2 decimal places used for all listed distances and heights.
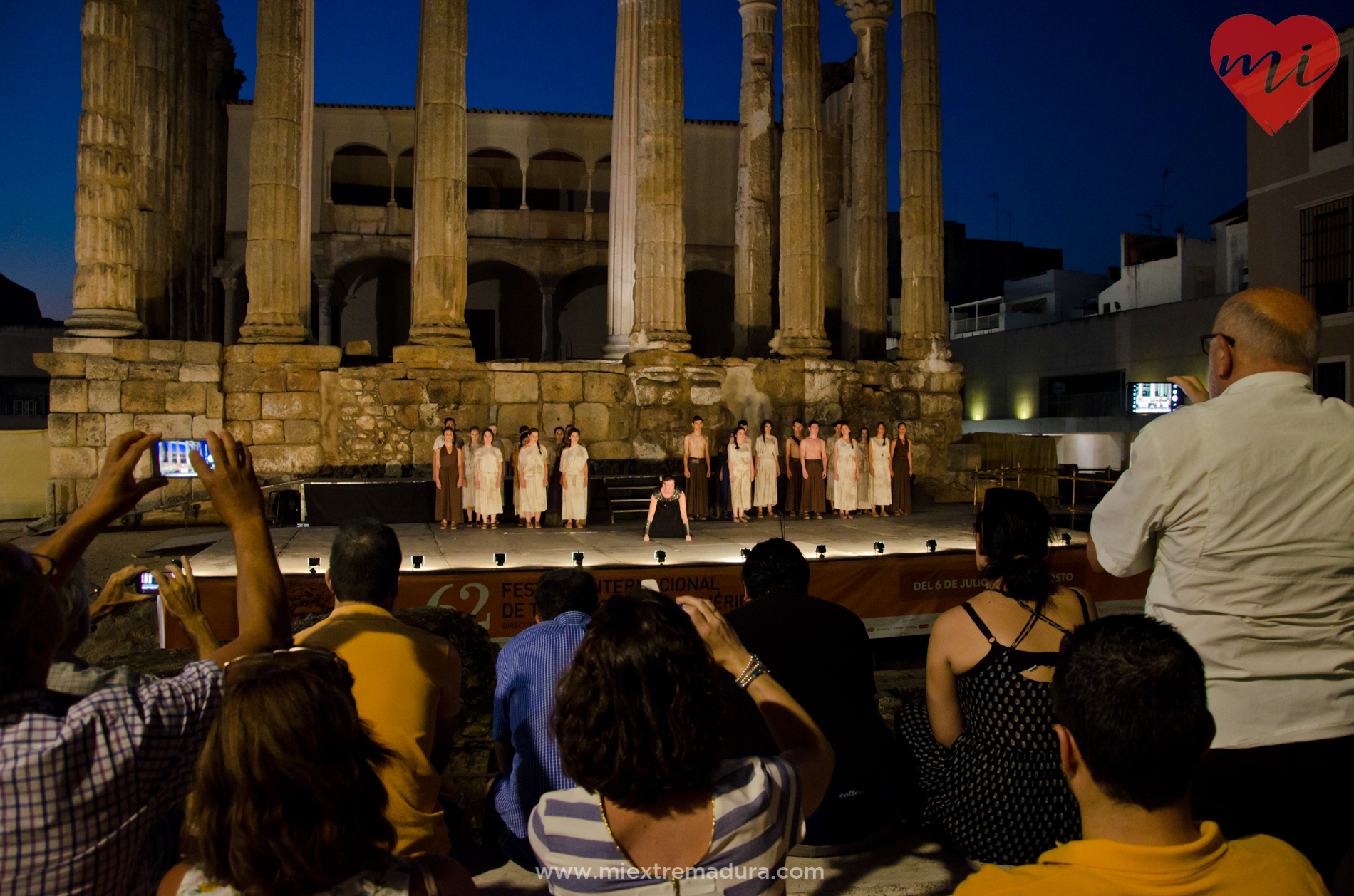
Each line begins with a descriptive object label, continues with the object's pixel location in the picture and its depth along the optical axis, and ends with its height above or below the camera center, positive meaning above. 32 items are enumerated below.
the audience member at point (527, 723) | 3.46 -1.00
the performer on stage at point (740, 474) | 15.23 -0.28
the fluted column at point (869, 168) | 21.50 +6.70
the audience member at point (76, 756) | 1.84 -0.60
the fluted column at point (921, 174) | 19.92 +6.03
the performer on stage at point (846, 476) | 16.02 -0.34
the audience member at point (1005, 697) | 3.08 -0.80
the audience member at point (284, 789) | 1.78 -0.64
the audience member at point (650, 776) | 2.02 -0.71
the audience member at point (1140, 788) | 1.67 -0.61
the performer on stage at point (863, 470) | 16.41 -0.24
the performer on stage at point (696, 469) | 15.03 -0.18
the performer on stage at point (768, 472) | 15.42 -0.24
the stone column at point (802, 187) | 19.12 +5.53
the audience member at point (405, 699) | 2.99 -0.79
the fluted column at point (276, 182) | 16.12 +4.78
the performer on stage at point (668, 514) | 12.59 -0.77
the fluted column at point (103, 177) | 15.23 +4.60
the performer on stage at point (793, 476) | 15.84 -0.32
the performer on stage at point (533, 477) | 14.19 -0.30
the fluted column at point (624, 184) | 18.59 +5.55
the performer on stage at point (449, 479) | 14.02 -0.31
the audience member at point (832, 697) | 3.60 -0.94
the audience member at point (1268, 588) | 2.44 -0.35
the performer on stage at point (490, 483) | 14.15 -0.38
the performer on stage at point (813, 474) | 15.73 -0.28
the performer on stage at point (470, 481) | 14.29 -0.35
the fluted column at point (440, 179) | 16.73 +4.99
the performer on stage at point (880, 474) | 16.20 -0.31
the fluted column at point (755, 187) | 20.41 +6.28
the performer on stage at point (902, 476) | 16.62 -0.34
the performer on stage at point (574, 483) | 14.18 -0.39
